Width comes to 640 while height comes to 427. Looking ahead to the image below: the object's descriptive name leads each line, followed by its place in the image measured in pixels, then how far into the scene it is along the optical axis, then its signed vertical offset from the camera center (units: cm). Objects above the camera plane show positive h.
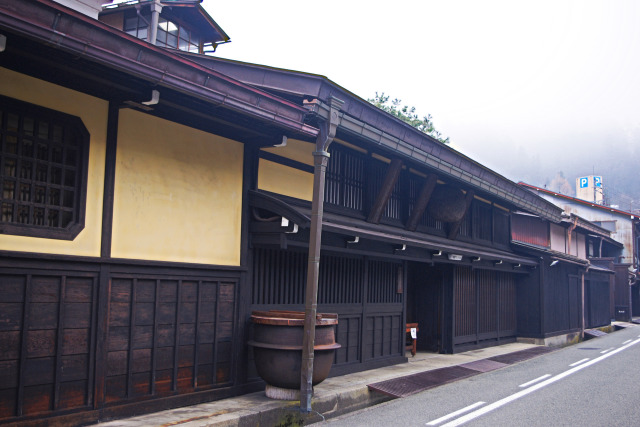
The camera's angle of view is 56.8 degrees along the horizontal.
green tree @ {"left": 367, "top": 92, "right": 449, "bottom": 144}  3788 +1023
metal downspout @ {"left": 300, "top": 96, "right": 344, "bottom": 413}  833 +30
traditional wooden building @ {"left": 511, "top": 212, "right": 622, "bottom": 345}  2111 -18
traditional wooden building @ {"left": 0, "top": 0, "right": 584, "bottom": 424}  626 +72
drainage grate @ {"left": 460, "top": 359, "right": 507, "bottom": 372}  1363 -213
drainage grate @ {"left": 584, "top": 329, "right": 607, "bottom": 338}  2566 -236
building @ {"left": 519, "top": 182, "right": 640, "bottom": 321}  4291 +437
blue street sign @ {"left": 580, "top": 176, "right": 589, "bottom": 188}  5615 +934
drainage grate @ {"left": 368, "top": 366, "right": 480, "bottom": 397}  1033 -206
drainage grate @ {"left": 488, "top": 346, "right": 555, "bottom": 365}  1548 -220
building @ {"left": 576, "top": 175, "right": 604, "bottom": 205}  5384 +846
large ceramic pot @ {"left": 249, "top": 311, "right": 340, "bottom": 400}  856 -119
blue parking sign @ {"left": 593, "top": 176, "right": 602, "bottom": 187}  5438 +936
